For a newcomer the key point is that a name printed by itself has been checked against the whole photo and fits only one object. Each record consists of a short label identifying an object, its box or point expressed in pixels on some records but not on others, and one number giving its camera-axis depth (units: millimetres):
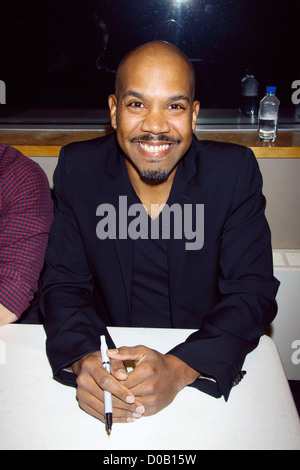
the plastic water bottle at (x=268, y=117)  2271
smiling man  1202
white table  936
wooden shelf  2154
